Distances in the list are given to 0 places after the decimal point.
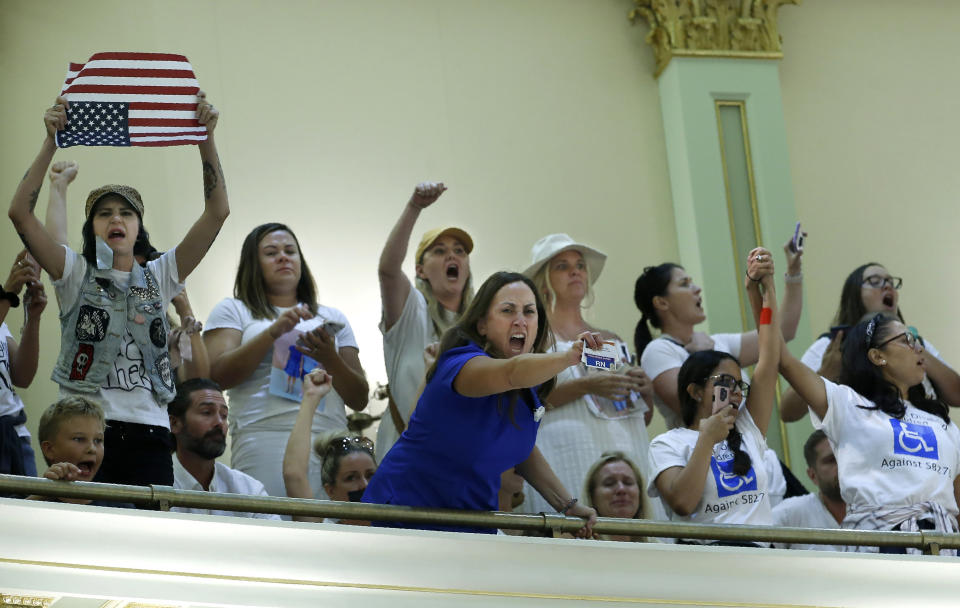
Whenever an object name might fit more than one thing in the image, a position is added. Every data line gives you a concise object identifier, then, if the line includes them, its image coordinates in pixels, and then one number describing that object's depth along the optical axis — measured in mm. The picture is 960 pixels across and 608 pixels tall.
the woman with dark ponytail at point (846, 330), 11180
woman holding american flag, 8461
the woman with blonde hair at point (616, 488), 9555
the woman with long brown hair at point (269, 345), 10008
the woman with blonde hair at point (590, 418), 10039
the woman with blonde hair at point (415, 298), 10266
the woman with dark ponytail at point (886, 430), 9242
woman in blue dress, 7402
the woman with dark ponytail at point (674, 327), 10750
